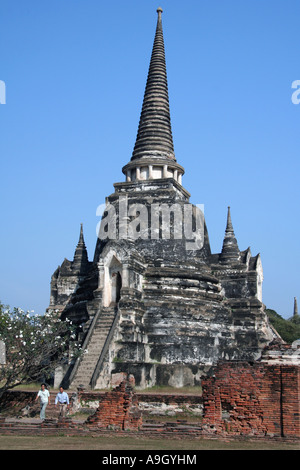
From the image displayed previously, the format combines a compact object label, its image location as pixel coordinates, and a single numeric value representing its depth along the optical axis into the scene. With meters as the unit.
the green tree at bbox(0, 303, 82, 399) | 18.56
